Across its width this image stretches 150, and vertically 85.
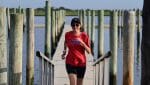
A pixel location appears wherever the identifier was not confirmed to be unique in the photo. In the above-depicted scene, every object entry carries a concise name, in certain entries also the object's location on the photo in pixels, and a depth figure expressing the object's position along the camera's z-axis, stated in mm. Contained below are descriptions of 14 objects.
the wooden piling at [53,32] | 17644
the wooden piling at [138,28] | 29344
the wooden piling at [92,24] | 21911
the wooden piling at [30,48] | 11930
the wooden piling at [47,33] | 16300
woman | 8008
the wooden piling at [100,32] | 14658
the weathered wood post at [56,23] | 19881
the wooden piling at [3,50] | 7176
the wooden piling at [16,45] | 7992
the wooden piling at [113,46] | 11727
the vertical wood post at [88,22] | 21266
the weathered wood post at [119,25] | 33816
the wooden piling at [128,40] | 9180
